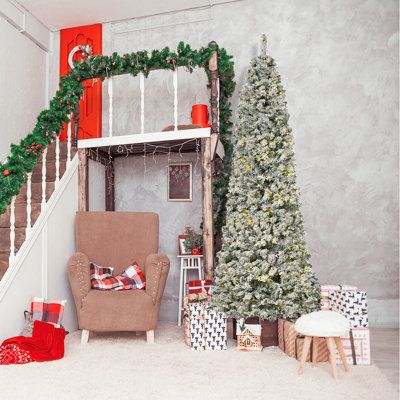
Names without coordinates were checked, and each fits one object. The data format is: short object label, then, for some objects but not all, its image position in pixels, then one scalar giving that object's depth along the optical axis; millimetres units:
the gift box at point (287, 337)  3545
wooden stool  3004
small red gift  4359
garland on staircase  4445
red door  6027
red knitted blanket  3320
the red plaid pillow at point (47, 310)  3852
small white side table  4953
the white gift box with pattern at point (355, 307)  3764
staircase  4038
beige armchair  3879
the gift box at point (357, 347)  3314
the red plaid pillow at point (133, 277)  4309
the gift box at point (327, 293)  4023
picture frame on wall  5535
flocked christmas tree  3818
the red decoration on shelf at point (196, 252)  4984
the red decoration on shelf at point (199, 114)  4852
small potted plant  4996
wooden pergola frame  4523
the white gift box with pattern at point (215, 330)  3789
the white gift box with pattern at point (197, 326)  3779
